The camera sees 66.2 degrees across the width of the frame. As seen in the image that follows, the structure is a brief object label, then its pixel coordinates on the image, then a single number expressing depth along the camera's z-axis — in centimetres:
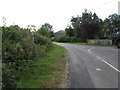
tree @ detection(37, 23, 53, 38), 1688
